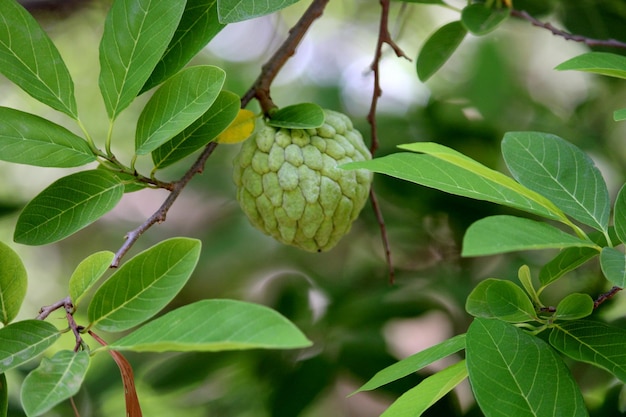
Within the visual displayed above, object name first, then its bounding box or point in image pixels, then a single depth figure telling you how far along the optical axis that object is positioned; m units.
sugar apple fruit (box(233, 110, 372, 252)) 1.41
